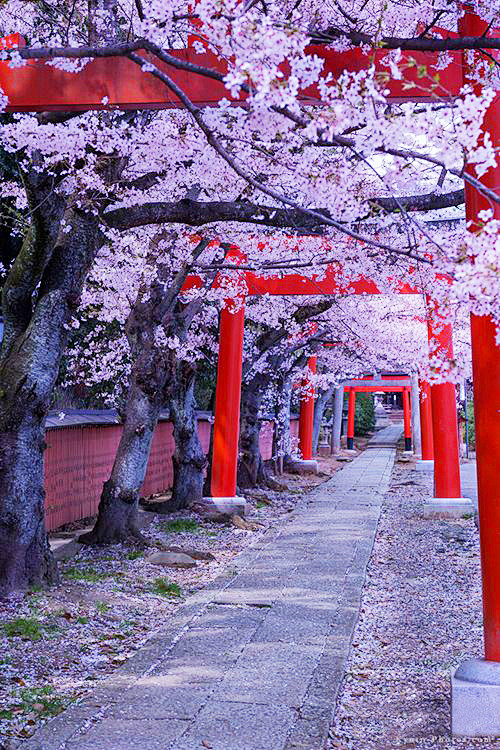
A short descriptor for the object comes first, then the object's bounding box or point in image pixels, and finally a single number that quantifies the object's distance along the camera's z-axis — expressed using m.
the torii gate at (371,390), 36.53
